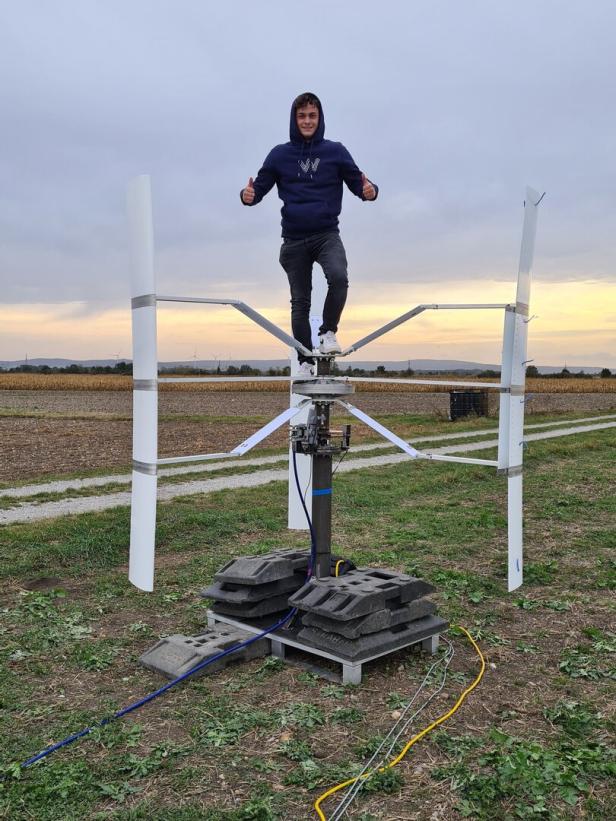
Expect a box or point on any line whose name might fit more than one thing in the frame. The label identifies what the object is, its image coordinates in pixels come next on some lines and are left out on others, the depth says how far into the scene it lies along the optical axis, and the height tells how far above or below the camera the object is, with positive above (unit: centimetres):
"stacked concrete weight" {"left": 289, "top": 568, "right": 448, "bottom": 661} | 408 -145
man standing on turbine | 474 +118
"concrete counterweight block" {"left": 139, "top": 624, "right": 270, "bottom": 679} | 421 -172
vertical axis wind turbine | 418 -13
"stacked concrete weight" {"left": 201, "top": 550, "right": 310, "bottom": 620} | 465 -144
